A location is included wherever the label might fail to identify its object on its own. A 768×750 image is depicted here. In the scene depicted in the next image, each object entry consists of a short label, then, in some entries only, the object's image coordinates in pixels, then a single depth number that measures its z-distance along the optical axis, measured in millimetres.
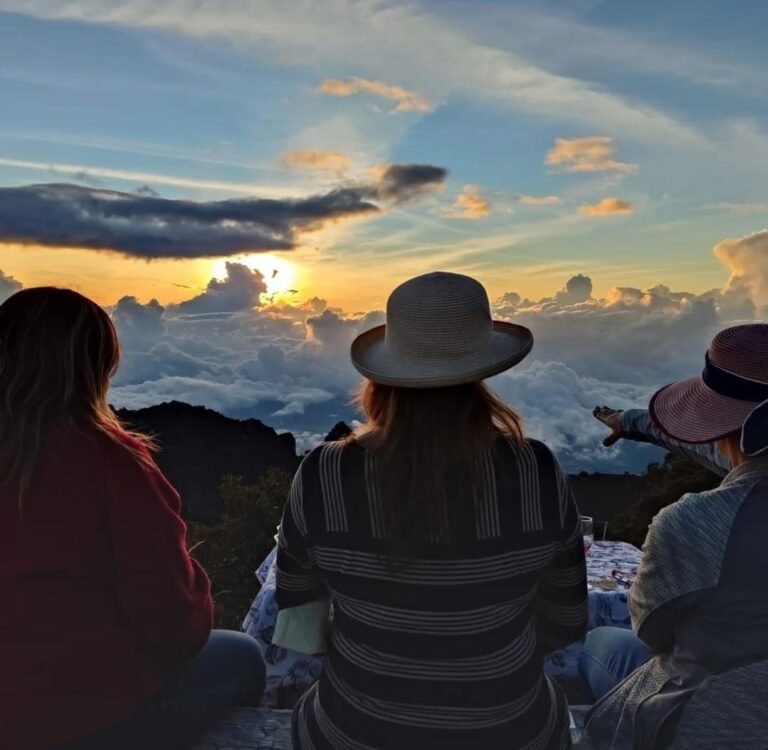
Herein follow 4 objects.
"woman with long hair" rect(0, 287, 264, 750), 2066
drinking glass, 3235
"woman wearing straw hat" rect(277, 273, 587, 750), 1809
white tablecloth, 3145
